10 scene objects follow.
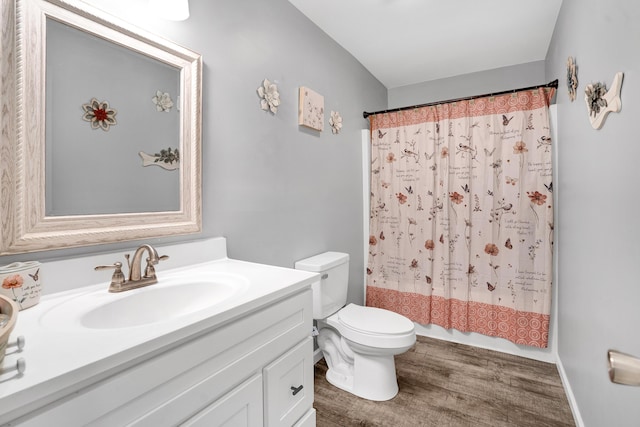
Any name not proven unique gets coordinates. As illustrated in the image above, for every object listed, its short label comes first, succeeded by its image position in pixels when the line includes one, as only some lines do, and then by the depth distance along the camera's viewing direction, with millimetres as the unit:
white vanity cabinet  593
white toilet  1754
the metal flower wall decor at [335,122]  2355
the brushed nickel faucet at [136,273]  1020
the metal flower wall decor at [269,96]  1699
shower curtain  2207
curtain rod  2076
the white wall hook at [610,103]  994
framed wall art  1988
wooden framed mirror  877
